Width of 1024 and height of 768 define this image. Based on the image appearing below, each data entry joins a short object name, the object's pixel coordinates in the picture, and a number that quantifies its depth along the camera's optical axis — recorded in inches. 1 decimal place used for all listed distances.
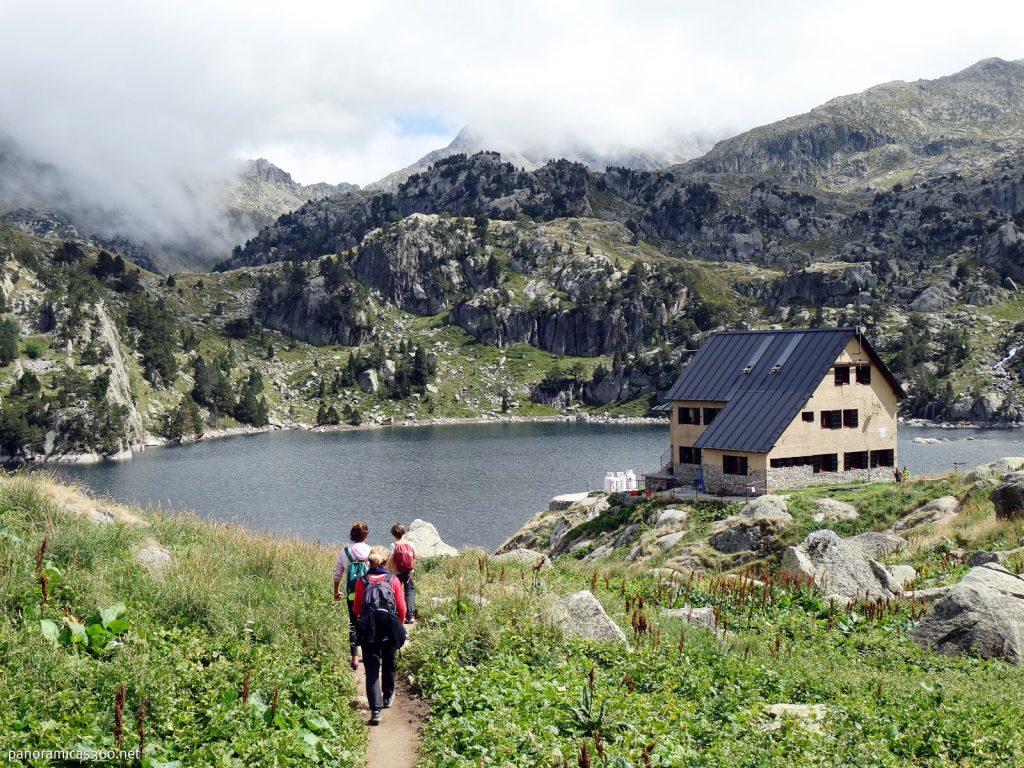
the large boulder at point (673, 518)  1721.2
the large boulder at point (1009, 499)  1126.4
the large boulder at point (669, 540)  1567.4
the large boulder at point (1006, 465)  1469.6
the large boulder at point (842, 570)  851.4
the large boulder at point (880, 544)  1139.9
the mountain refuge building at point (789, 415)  1948.8
